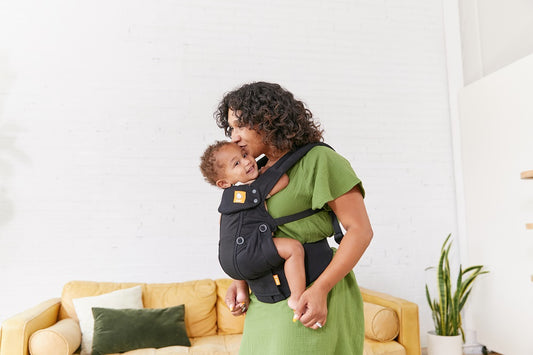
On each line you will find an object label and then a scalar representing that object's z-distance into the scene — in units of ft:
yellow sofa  8.82
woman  3.94
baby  3.96
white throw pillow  9.91
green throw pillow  9.55
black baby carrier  4.04
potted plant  11.49
